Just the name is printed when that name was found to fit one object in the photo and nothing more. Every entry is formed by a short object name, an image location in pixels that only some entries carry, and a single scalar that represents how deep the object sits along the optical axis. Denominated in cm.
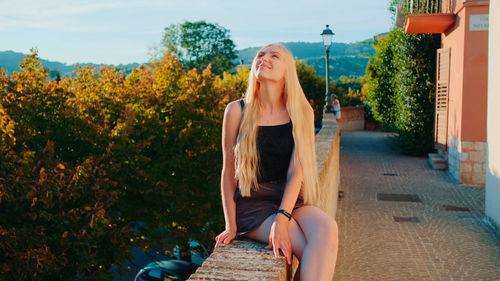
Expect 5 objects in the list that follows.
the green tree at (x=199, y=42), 6131
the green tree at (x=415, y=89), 1438
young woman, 300
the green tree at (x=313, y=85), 2048
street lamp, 1598
